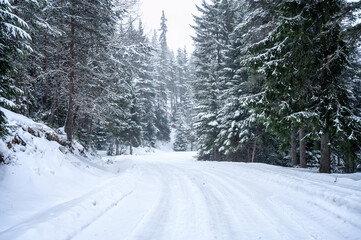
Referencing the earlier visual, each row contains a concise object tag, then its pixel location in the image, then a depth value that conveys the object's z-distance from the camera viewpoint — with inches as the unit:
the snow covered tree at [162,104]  1764.5
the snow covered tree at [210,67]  738.2
